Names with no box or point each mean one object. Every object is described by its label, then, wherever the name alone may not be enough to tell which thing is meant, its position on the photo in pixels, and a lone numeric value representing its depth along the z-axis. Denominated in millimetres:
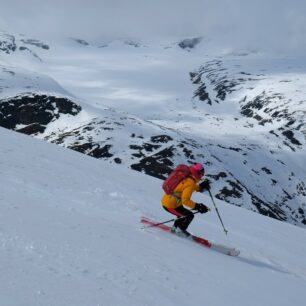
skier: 11297
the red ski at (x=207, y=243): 11898
